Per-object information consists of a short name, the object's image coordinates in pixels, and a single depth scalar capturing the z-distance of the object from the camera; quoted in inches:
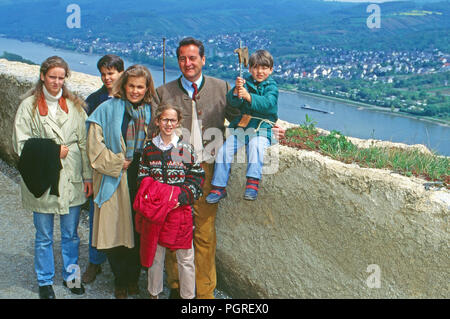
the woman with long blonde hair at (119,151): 135.1
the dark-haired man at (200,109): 139.1
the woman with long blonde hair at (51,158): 136.8
